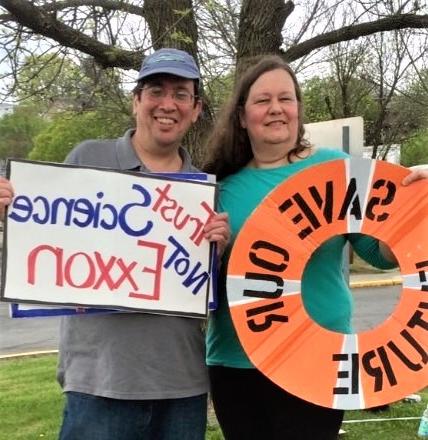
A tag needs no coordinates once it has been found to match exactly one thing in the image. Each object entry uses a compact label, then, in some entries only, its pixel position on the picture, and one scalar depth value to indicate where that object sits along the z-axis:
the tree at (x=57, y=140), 26.03
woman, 2.35
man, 2.27
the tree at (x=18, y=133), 42.03
